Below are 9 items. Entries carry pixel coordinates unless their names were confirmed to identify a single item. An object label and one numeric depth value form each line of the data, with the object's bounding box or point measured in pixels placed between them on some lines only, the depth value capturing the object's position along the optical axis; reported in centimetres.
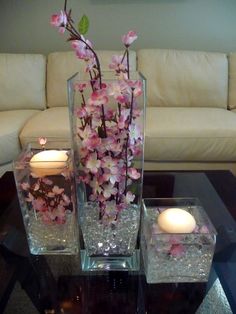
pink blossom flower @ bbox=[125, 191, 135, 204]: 67
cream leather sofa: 182
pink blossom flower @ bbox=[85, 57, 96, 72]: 58
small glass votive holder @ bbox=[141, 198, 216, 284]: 64
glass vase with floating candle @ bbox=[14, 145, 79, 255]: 71
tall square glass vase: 59
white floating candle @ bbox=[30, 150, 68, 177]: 70
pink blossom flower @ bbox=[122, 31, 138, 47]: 57
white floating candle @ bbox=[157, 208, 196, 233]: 65
